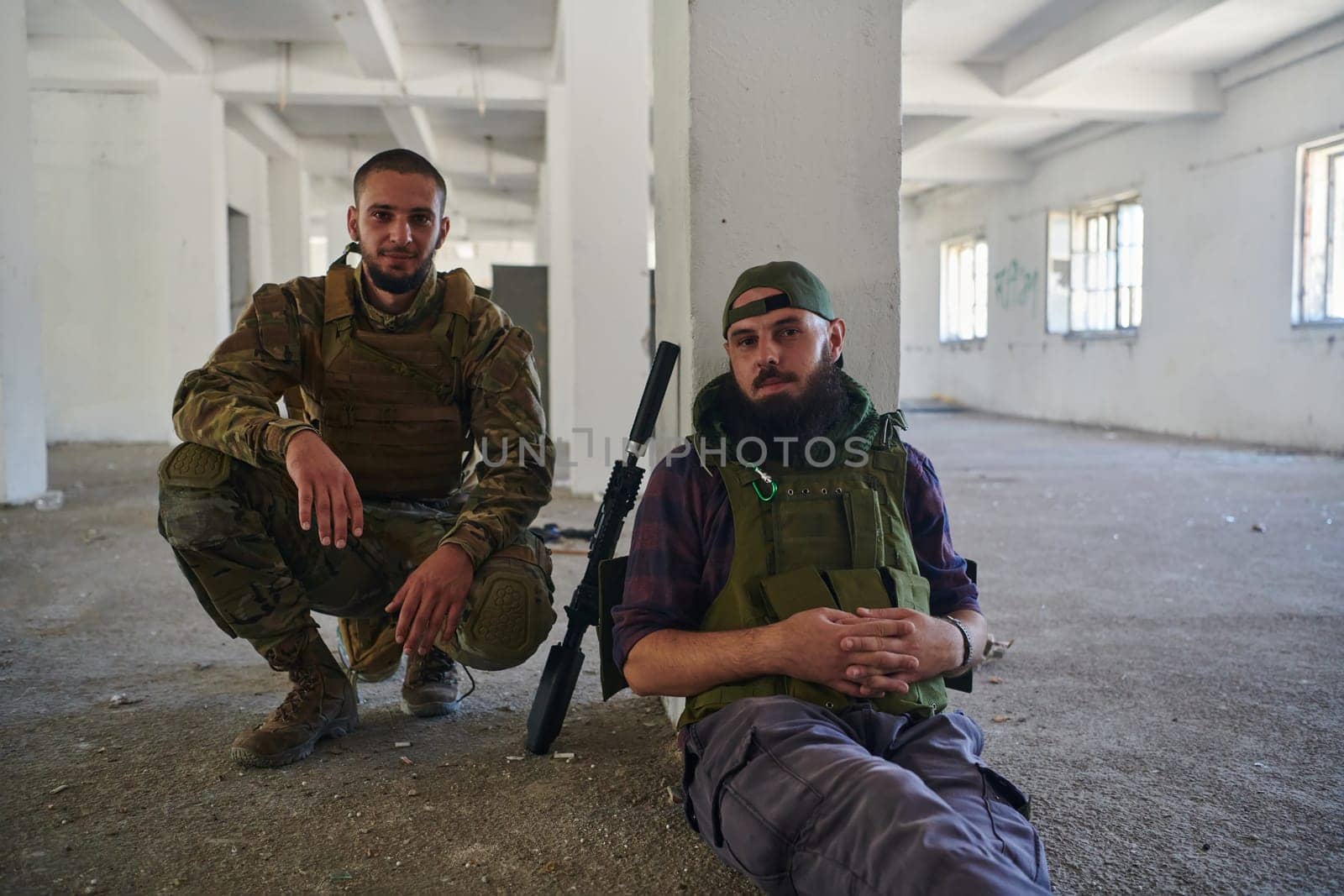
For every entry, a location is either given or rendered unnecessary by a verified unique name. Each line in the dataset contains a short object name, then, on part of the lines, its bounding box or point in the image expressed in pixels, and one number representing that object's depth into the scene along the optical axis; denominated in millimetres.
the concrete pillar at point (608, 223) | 5664
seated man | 1294
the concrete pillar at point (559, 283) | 7191
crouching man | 1921
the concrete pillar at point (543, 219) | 10227
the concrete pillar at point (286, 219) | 12602
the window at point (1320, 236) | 8148
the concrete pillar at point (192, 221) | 8766
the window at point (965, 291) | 14766
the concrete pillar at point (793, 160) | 1979
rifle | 1995
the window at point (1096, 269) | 11094
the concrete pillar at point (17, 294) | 5438
